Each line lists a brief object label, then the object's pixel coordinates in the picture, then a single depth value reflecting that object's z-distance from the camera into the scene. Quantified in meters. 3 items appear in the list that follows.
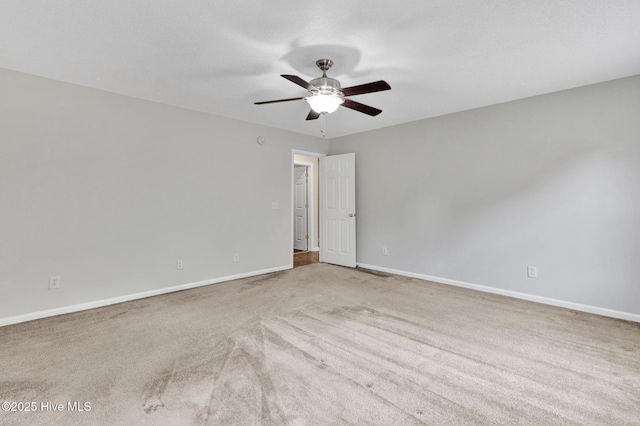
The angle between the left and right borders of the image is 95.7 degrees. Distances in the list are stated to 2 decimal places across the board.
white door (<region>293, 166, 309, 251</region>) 7.26
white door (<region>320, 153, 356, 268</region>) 5.42
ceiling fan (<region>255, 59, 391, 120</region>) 2.38
